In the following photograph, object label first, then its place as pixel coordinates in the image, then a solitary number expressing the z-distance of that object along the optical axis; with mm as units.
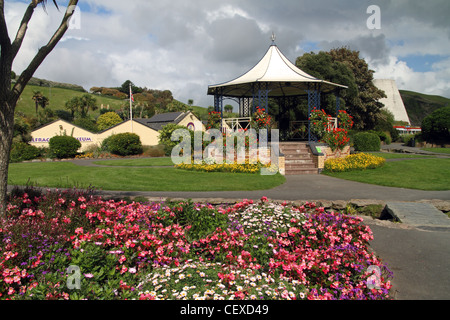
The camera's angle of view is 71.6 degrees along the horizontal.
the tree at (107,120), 57062
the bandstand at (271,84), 16672
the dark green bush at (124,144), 29828
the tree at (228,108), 88000
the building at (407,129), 62219
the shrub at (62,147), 27562
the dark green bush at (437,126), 34031
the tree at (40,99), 62228
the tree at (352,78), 30016
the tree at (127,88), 114262
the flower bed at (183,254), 3412
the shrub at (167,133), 32469
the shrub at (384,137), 39694
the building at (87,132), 33719
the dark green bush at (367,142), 25562
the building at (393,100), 78812
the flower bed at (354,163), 14695
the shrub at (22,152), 25594
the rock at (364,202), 8000
